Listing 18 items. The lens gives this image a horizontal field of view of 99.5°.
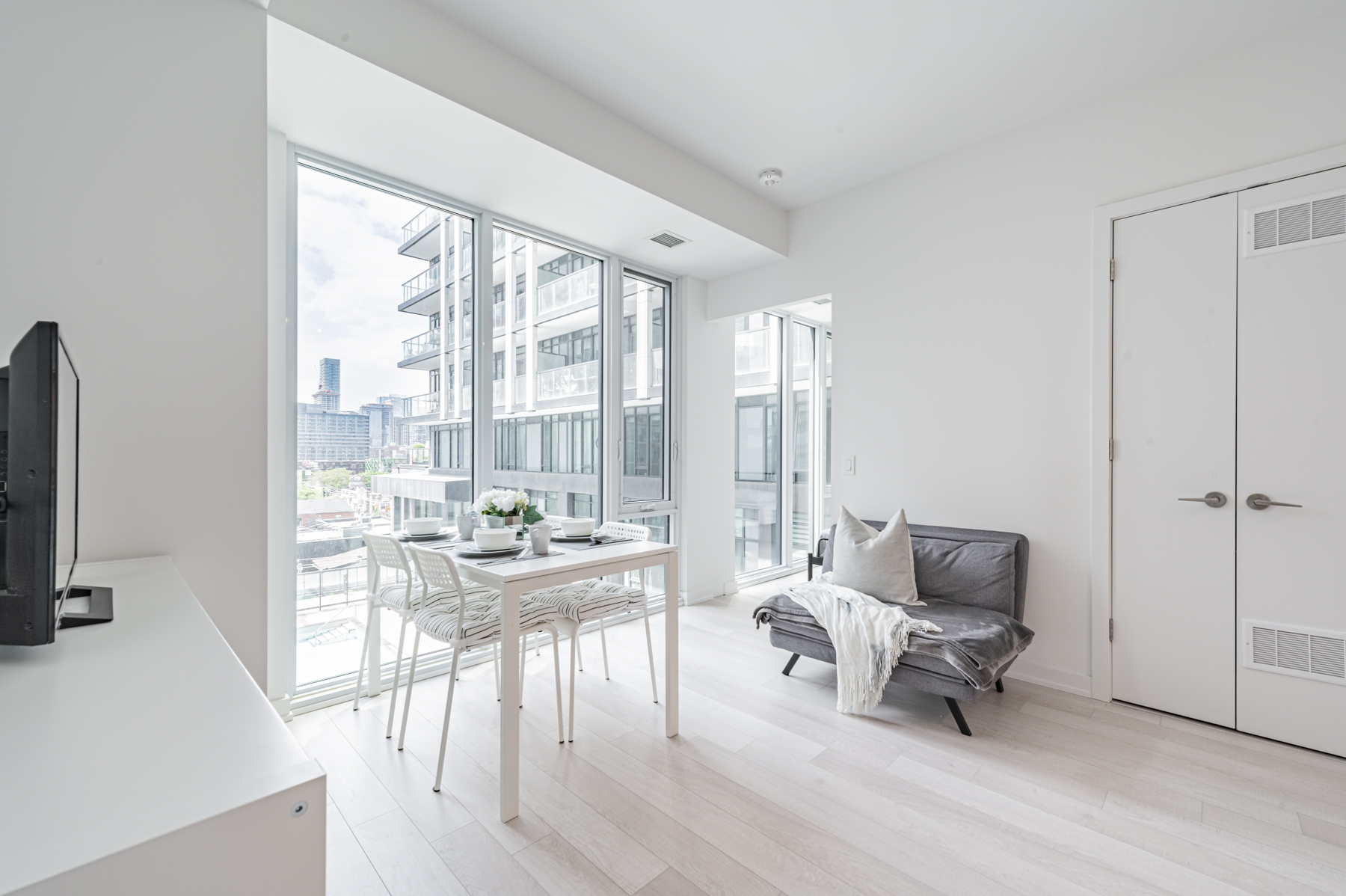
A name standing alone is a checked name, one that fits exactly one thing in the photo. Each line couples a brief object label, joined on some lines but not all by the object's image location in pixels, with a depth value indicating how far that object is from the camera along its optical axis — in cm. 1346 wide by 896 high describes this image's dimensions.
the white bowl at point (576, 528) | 250
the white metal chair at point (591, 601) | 232
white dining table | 180
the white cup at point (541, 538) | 221
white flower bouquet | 239
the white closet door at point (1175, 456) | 238
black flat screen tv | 77
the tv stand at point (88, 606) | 94
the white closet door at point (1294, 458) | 215
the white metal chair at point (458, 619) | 192
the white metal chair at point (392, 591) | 223
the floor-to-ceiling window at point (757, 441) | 481
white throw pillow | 280
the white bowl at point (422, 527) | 246
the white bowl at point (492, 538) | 216
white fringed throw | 239
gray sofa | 226
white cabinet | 40
